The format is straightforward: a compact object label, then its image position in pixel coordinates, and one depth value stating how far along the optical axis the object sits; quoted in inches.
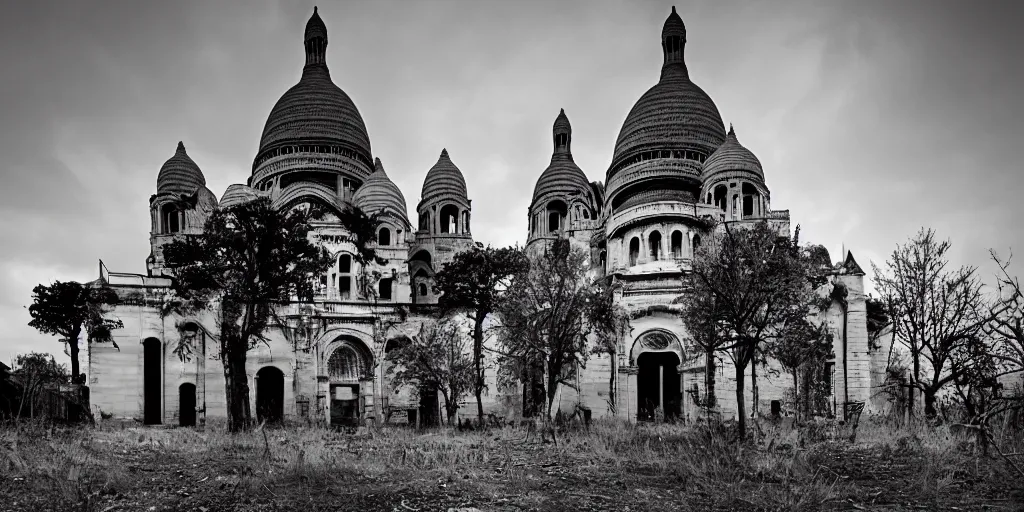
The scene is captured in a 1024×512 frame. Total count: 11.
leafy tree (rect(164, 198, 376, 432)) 900.6
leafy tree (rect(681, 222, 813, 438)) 779.4
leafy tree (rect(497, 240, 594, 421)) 952.9
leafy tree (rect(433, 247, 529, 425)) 1218.6
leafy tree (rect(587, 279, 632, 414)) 1015.6
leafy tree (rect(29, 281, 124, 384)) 1222.3
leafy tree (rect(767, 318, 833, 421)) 932.6
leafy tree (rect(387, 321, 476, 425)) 1064.8
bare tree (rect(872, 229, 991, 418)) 853.8
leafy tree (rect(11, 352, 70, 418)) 896.3
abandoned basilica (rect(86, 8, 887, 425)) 1219.2
